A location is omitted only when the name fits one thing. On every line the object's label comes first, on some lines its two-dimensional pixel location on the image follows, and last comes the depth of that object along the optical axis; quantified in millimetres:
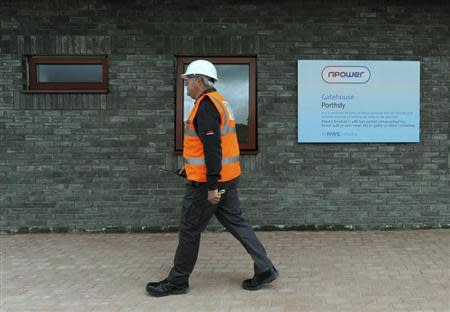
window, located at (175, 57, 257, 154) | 6996
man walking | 4438
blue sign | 6918
